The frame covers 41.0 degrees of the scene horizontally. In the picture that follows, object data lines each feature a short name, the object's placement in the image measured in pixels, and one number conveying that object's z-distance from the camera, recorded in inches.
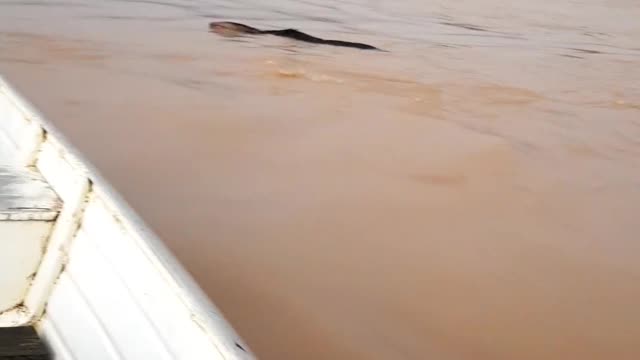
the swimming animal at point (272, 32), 305.0
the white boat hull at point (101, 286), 59.9
